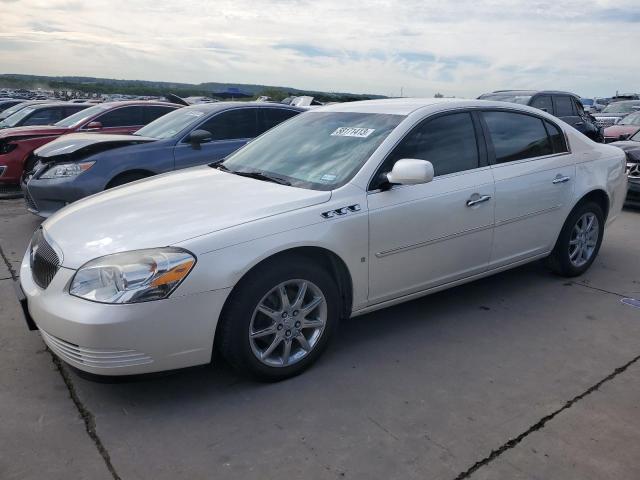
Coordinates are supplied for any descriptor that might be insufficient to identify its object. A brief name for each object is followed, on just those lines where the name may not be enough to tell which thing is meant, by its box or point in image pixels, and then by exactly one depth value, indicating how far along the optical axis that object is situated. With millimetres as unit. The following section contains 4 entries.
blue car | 6102
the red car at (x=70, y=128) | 8484
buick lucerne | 2709
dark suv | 12297
